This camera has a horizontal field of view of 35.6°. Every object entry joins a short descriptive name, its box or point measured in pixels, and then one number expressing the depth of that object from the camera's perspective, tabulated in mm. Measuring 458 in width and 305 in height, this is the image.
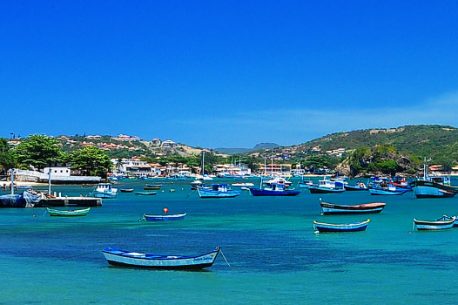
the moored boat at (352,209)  71438
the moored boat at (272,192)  126188
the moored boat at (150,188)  150500
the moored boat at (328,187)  137000
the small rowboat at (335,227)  52750
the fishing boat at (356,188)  153250
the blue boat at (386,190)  128250
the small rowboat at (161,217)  66188
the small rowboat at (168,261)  34969
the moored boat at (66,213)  71438
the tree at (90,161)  175000
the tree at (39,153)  177125
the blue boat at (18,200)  84938
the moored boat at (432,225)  54844
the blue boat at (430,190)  113000
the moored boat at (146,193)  131750
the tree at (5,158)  162125
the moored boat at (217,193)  119438
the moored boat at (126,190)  140238
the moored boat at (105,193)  114062
